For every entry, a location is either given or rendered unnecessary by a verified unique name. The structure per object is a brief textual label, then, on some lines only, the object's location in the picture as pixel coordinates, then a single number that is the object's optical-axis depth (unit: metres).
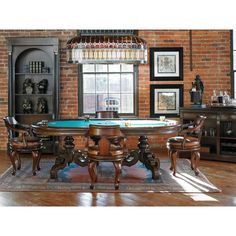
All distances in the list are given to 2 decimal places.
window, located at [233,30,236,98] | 7.94
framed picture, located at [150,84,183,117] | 8.06
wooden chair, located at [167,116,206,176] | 5.40
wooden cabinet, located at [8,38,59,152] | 7.55
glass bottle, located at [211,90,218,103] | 7.30
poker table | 4.94
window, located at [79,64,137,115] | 8.09
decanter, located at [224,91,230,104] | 7.13
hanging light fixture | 5.06
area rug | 4.78
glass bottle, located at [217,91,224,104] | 7.15
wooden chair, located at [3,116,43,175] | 5.53
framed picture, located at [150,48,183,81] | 8.02
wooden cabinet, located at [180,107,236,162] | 6.83
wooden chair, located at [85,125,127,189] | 4.61
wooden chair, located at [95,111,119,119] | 6.67
